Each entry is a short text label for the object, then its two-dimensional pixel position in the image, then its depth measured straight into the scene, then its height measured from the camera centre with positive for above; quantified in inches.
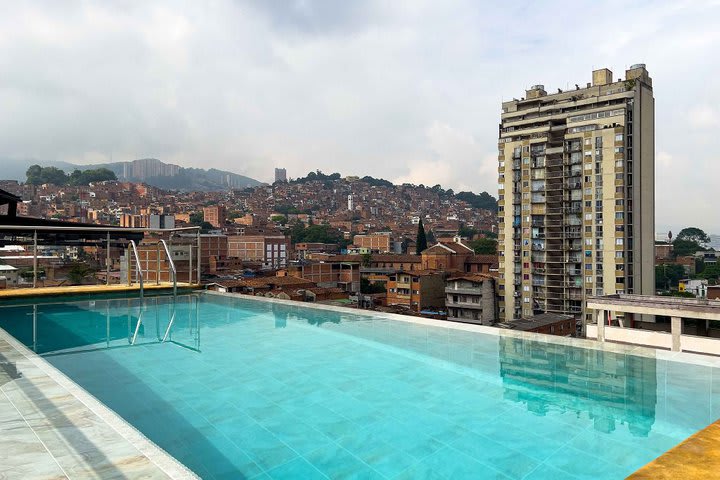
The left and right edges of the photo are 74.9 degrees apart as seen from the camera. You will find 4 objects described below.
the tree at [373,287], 2208.4 -203.7
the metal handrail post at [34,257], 335.9 -9.4
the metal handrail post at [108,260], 361.1 -12.0
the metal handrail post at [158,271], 397.1 -23.7
